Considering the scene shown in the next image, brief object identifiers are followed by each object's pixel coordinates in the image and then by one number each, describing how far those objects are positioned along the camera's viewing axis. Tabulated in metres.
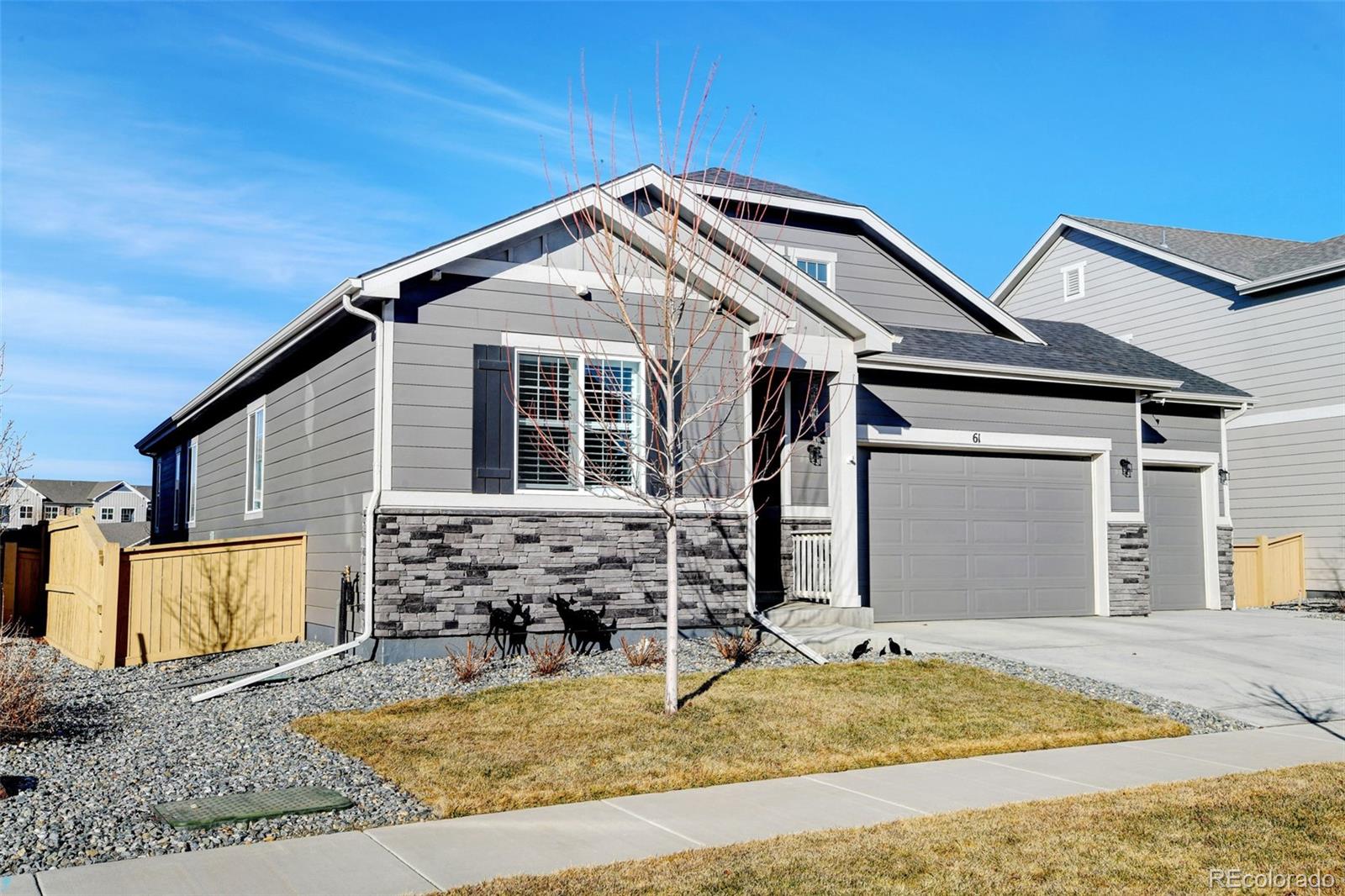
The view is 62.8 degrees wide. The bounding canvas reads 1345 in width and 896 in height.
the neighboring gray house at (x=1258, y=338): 19.25
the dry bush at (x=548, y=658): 9.97
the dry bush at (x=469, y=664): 9.68
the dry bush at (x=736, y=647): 10.88
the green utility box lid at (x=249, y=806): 5.81
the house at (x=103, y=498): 72.56
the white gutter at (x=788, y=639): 11.03
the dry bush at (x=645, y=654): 10.60
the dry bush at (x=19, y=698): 7.70
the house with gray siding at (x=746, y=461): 10.91
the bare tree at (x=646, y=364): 11.24
